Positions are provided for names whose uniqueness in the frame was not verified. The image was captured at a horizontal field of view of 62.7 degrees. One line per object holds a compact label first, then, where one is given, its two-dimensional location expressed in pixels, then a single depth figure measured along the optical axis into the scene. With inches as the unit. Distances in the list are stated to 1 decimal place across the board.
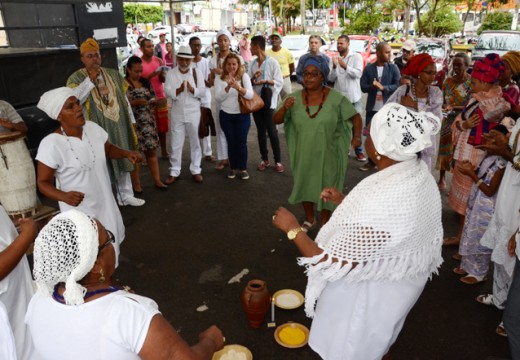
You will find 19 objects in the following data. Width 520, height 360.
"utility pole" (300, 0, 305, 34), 1056.8
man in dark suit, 246.8
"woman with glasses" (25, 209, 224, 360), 54.2
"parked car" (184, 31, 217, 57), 759.7
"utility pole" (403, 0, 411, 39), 747.4
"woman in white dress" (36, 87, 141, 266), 118.3
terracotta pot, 116.6
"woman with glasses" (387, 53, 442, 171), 181.9
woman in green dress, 154.6
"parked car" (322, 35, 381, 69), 585.8
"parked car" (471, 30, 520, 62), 522.3
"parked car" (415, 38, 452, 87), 543.5
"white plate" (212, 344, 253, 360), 106.3
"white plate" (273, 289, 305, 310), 129.5
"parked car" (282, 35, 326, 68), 648.4
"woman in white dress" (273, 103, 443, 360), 74.2
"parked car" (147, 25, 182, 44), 830.8
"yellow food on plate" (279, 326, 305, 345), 115.4
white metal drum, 163.5
